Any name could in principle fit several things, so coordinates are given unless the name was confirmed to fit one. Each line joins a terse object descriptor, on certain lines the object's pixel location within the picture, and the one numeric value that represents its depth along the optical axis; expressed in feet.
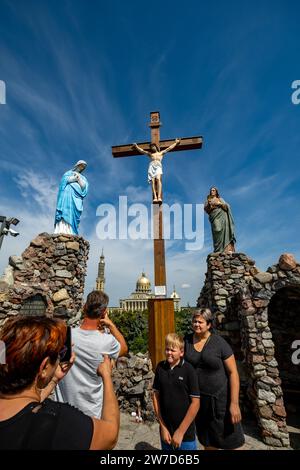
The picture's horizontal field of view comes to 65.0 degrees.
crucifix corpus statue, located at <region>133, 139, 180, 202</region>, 18.71
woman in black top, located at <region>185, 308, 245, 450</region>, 8.20
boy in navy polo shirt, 7.57
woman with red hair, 3.39
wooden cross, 14.94
